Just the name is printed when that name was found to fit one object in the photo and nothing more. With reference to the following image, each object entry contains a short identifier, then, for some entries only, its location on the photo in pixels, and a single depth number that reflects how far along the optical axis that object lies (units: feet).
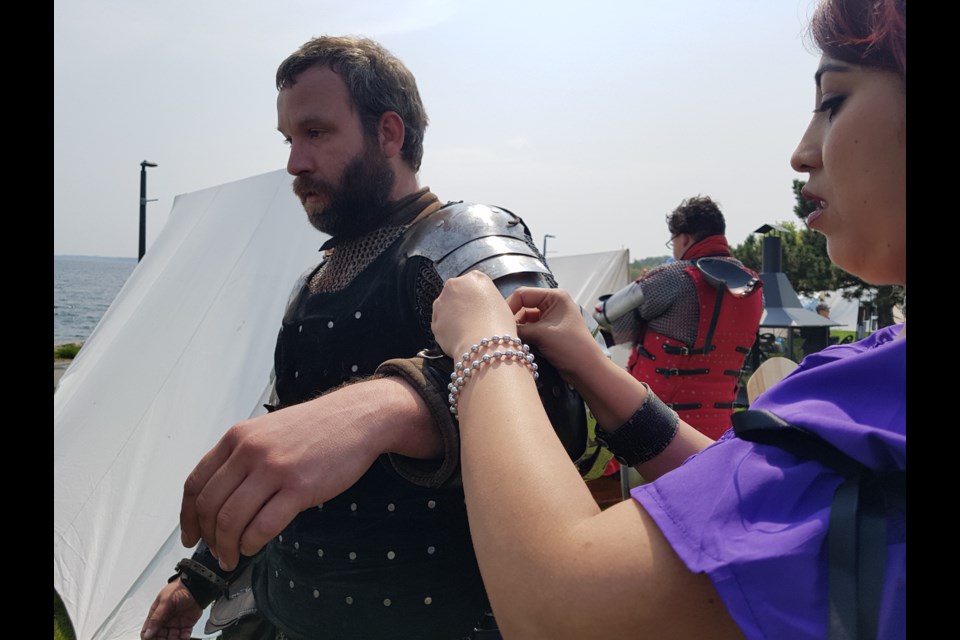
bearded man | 2.81
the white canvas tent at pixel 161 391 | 12.55
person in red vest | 13.34
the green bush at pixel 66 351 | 66.78
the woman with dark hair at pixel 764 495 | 1.80
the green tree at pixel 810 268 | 82.37
